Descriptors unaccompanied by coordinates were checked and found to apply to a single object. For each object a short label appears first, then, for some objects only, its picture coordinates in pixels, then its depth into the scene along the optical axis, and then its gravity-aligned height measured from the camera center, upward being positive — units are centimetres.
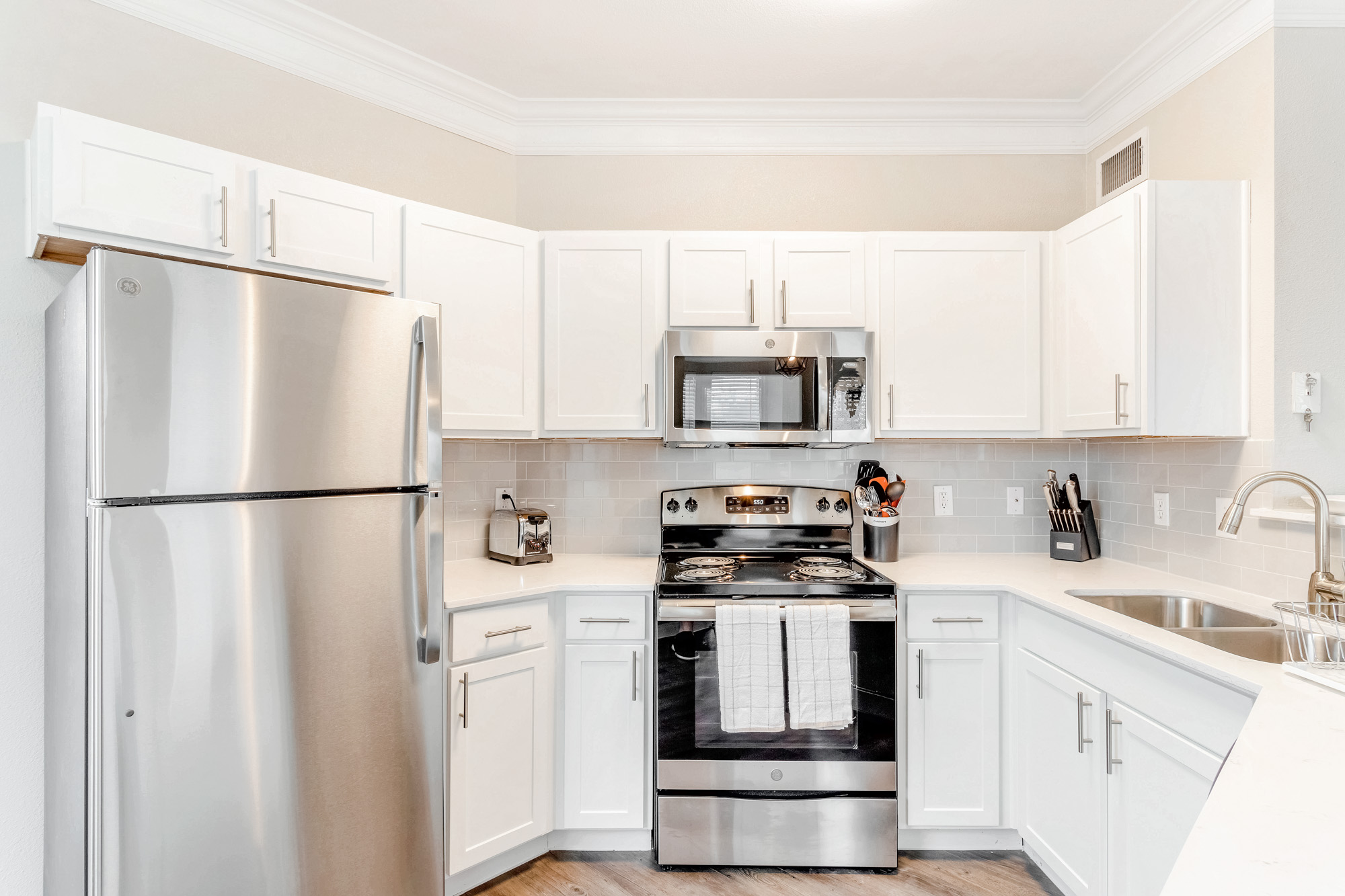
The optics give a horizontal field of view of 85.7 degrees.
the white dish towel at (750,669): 223 -69
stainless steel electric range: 227 -100
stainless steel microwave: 253 +20
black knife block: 267 -35
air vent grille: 256 +102
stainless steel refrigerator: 137 -30
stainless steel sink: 202 -47
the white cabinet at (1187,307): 208 +41
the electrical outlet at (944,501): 290 -22
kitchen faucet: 160 -18
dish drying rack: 130 -38
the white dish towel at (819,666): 223 -68
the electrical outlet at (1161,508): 242 -20
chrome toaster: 265 -34
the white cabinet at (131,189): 156 +59
